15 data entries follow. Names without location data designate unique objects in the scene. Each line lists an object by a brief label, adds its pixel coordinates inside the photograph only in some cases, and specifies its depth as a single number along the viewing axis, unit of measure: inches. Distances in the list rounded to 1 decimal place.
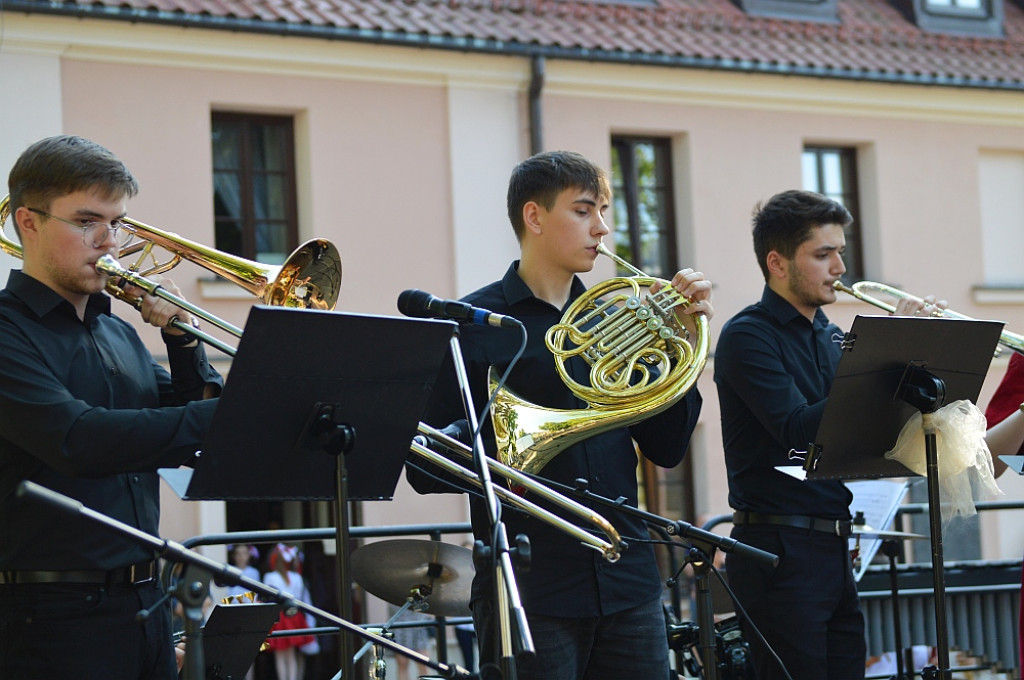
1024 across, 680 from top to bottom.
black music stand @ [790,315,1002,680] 348.8
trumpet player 370.9
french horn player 317.4
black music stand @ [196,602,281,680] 359.9
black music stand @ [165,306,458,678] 254.4
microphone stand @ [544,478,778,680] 307.1
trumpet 397.1
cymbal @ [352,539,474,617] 414.3
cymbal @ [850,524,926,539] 444.5
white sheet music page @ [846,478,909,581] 458.9
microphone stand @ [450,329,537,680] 249.0
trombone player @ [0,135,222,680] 270.2
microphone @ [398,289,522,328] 289.4
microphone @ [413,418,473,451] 303.3
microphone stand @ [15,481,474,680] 205.8
